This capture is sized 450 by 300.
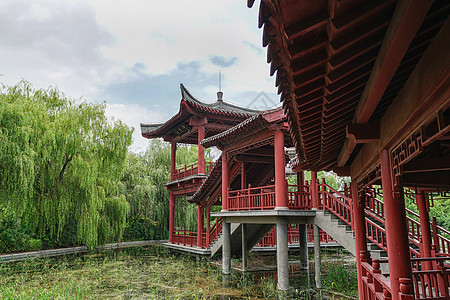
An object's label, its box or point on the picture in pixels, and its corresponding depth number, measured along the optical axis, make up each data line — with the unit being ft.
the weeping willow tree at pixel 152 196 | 68.33
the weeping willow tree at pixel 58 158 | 35.01
